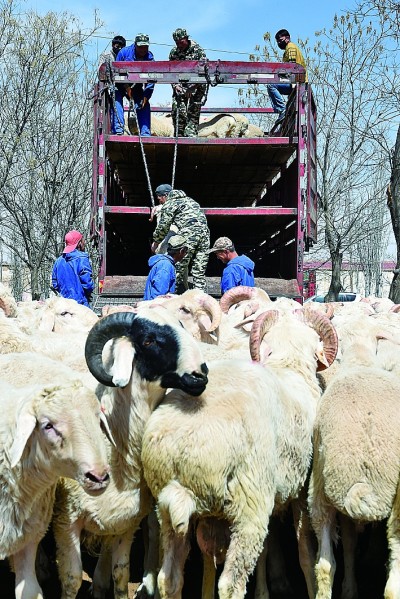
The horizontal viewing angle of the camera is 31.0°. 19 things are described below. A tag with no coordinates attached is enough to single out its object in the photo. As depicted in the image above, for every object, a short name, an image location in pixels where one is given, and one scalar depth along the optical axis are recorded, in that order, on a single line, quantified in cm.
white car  3140
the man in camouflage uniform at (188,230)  877
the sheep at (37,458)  349
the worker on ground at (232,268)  860
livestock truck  903
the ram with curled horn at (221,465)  363
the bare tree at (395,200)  1221
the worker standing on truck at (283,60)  1185
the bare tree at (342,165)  2002
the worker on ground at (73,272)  984
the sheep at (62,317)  773
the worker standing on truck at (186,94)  1015
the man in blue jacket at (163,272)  785
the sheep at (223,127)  1154
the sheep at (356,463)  400
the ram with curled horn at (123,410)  398
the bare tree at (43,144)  1830
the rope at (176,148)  922
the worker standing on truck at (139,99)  1019
